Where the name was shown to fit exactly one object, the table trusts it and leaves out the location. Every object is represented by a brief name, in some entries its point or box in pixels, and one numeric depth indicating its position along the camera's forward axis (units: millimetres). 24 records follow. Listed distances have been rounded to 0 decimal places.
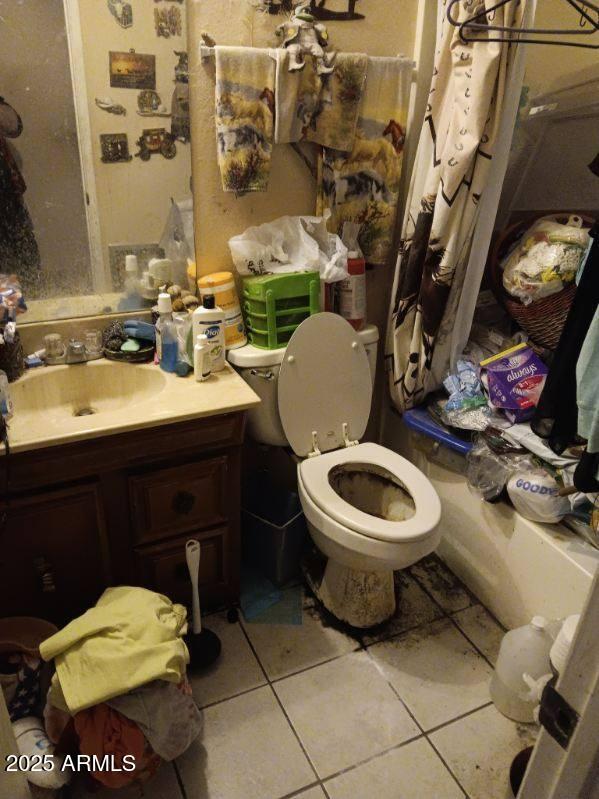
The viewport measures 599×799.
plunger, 1502
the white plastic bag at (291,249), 1617
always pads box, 1601
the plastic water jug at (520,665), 1408
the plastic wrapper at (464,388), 1738
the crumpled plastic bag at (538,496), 1497
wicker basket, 1535
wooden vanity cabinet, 1277
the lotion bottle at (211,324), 1449
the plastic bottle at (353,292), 1754
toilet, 1518
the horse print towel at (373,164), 1644
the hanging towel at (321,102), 1516
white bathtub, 1470
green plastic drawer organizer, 1594
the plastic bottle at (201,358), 1444
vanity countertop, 1228
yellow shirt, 1112
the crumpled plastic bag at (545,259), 1482
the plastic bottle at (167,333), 1483
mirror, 1298
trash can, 1755
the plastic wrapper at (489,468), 1615
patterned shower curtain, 1442
